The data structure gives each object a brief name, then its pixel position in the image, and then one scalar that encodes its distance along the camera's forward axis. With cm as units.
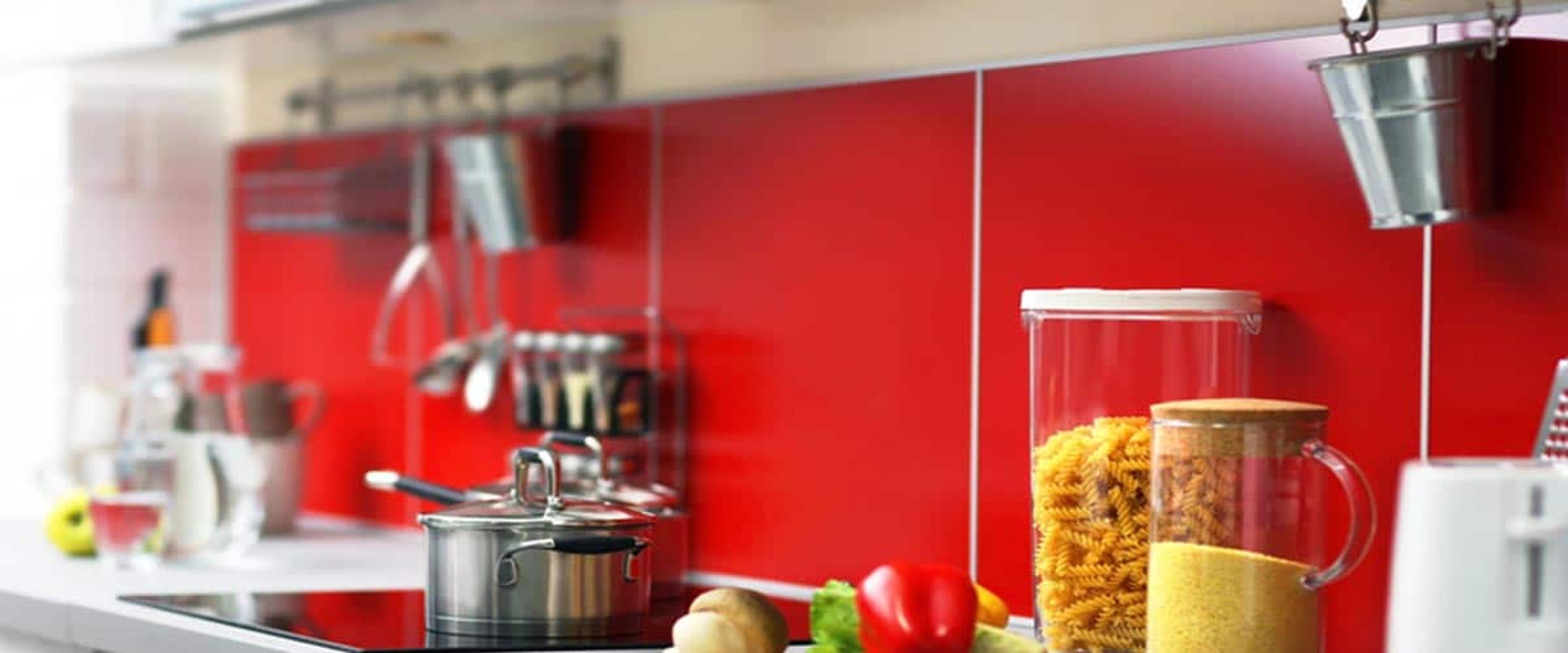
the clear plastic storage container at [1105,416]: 223
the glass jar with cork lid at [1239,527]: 211
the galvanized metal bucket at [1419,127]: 211
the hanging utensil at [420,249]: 321
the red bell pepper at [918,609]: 206
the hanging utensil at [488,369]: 310
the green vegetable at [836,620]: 215
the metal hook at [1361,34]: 218
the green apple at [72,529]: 300
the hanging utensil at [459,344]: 315
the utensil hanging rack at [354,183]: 320
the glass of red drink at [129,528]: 290
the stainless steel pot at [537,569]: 233
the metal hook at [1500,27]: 212
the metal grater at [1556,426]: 207
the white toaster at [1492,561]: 181
